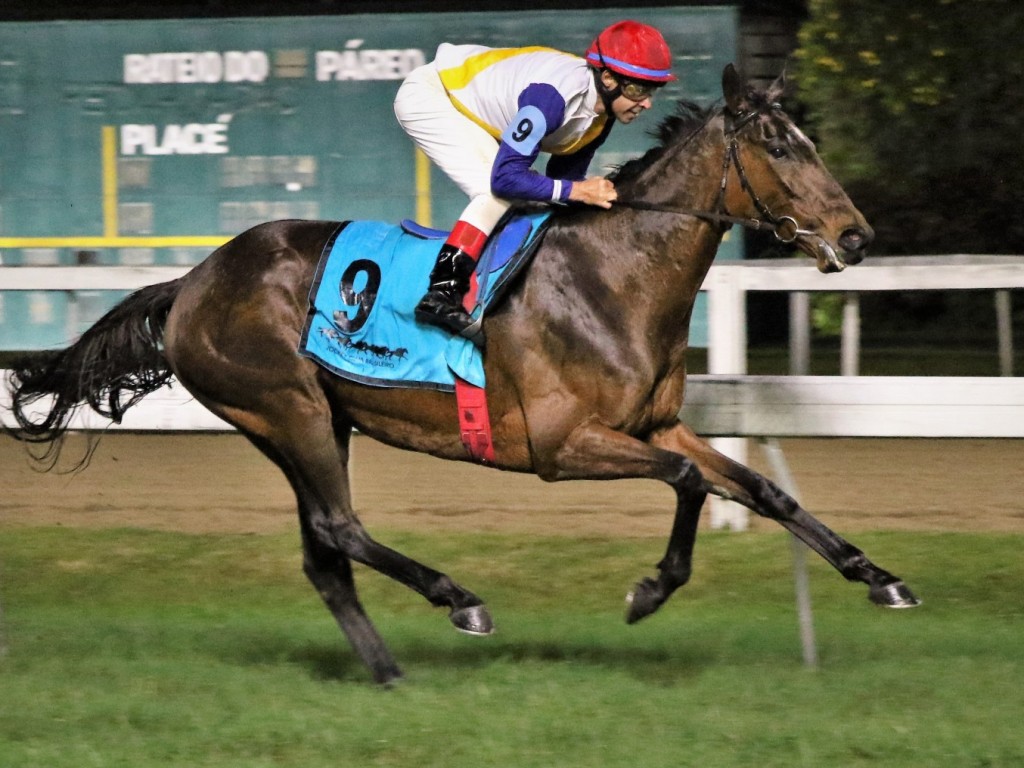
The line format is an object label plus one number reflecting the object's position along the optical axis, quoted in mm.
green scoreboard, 28094
